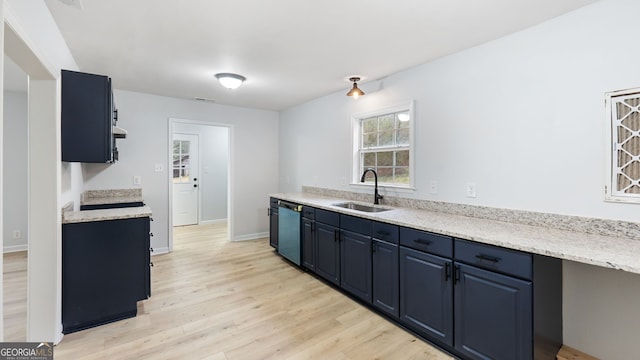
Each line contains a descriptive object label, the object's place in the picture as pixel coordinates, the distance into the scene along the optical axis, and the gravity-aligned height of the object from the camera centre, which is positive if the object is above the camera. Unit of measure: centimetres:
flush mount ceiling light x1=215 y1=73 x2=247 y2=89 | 330 +109
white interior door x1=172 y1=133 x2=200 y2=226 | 650 -4
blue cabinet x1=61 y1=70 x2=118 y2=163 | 234 +49
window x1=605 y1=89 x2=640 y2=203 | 176 +21
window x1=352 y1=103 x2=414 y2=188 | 321 +40
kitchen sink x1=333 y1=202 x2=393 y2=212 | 331 -32
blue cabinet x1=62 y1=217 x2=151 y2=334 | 232 -75
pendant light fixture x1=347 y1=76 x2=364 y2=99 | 325 +94
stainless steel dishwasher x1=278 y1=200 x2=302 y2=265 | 373 -67
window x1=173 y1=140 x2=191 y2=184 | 648 +38
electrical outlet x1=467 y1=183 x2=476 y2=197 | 253 -9
